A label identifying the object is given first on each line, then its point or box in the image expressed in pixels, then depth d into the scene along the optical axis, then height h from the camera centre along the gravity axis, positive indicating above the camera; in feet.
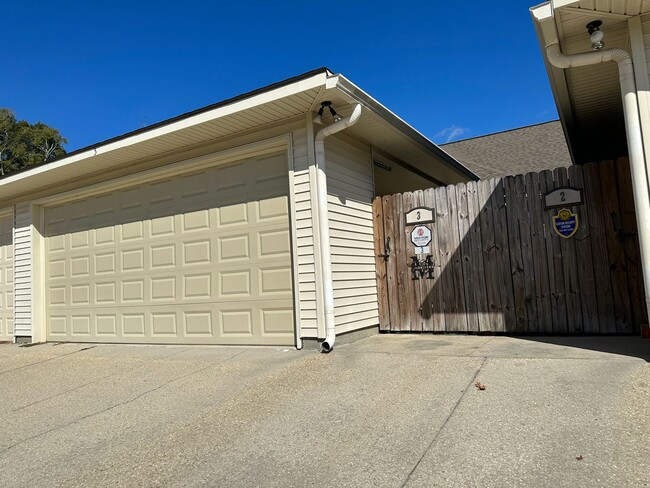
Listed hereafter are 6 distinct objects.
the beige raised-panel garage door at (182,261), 20.66 +1.26
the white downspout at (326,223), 18.38 +2.20
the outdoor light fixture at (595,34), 13.96 +6.74
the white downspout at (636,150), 13.48 +3.19
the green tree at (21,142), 81.82 +27.09
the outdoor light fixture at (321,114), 18.77 +6.65
